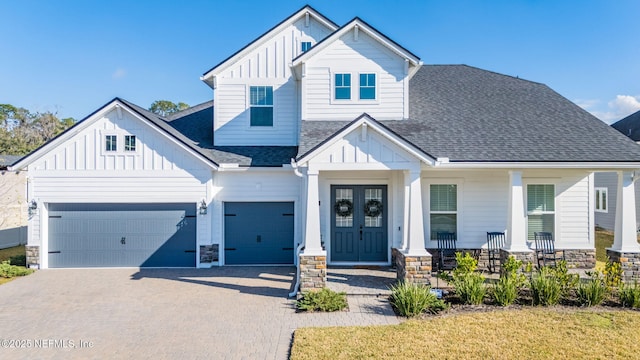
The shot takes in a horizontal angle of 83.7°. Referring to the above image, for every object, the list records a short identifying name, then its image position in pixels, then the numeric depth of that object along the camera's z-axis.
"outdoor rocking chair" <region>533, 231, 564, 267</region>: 10.51
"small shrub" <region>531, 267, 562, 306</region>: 7.38
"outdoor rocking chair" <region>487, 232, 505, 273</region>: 10.66
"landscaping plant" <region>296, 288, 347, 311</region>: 7.34
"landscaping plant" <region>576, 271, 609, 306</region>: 7.33
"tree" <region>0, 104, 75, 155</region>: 43.53
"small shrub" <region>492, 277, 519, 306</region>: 7.35
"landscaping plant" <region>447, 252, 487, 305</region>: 7.43
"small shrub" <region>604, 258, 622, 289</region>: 7.74
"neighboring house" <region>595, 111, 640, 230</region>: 19.84
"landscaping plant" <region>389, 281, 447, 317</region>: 6.97
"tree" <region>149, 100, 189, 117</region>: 55.44
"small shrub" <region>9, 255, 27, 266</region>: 11.22
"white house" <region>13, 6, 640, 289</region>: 10.77
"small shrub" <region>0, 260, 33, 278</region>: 10.17
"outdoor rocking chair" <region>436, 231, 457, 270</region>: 10.38
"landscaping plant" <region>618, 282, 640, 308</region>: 7.19
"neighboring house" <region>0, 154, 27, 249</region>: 15.33
